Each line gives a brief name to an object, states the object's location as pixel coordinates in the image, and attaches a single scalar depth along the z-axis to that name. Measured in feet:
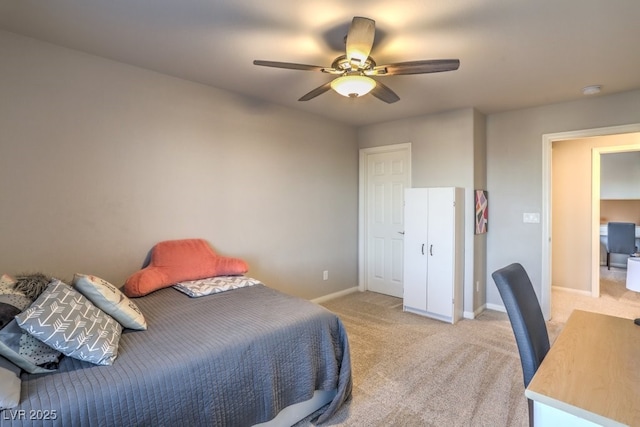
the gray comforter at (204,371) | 3.86
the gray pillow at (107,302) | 5.51
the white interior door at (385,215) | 14.33
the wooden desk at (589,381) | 2.93
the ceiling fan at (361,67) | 5.88
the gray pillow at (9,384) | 3.47
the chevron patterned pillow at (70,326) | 4.25
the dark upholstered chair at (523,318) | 4.45
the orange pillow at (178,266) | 7.77
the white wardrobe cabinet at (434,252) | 11.42
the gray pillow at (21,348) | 4.07
